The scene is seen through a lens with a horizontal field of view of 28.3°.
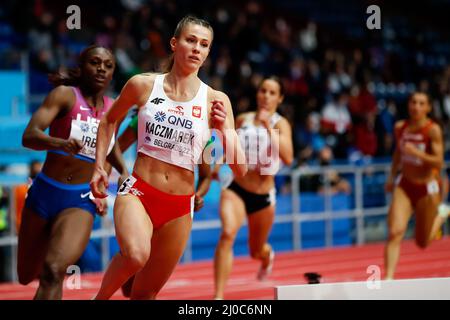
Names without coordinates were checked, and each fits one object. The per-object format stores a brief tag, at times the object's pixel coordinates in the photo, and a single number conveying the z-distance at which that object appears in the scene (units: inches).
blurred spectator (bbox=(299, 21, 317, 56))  855.7
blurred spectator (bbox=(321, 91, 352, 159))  694.5
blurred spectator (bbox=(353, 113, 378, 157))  705.0
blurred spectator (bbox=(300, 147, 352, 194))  599.8
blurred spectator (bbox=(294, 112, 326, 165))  640.4
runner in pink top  250.2
